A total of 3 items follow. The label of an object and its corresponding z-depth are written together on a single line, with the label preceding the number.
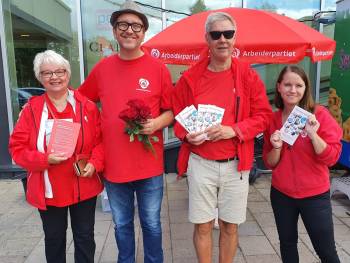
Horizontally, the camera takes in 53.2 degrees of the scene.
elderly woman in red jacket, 2.30
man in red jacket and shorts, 2.34
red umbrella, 3.37
